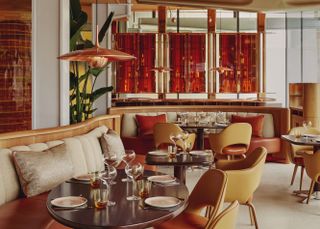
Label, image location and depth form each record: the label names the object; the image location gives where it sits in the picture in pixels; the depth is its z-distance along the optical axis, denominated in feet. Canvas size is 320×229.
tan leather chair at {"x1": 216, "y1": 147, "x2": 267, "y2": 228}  10.14
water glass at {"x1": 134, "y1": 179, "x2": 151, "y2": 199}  7.67
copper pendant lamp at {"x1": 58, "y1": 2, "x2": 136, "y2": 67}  9.53
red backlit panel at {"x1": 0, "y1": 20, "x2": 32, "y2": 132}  16.80
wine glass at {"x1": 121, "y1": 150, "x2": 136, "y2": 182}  9.93
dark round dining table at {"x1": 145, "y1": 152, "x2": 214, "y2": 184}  11.48
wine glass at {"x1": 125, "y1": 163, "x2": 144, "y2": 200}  8.13
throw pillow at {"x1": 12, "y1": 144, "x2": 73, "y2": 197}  10.33
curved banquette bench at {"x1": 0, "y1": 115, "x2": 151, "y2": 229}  8.98
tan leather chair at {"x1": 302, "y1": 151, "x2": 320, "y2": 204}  14.00
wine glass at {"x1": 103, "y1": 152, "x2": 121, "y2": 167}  9.29
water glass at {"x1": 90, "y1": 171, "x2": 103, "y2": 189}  8.16
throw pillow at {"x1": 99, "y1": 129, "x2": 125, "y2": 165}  14.92
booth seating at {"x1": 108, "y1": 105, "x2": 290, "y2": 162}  23.52
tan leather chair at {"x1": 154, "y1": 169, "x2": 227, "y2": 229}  8.14
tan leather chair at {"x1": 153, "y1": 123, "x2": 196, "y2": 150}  18.84
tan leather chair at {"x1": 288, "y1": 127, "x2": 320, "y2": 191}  16.97
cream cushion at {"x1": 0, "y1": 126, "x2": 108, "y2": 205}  10.11
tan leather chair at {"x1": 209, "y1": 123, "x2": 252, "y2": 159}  18.76
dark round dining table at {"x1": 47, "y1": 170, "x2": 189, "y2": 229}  6.26
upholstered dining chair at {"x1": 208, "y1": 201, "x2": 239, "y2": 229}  5.48
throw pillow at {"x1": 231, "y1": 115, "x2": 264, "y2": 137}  23.91
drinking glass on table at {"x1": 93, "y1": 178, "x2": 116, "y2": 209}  6.98
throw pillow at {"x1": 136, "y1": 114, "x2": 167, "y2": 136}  24.03
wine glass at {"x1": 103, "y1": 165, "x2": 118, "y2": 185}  8.87
